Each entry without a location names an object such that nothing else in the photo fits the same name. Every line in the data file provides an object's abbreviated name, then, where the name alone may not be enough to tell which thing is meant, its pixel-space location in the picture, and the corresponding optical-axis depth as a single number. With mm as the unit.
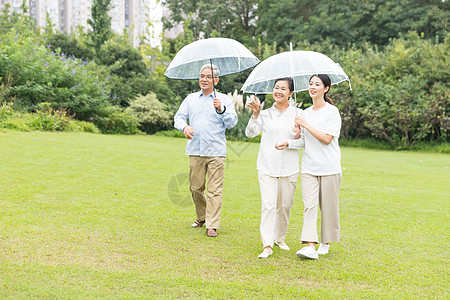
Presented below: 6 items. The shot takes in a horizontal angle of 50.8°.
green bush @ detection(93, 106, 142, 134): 17383
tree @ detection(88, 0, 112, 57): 21406
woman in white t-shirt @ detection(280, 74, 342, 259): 4469
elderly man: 5238
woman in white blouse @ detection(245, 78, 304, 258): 4570
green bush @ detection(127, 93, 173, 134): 19547
